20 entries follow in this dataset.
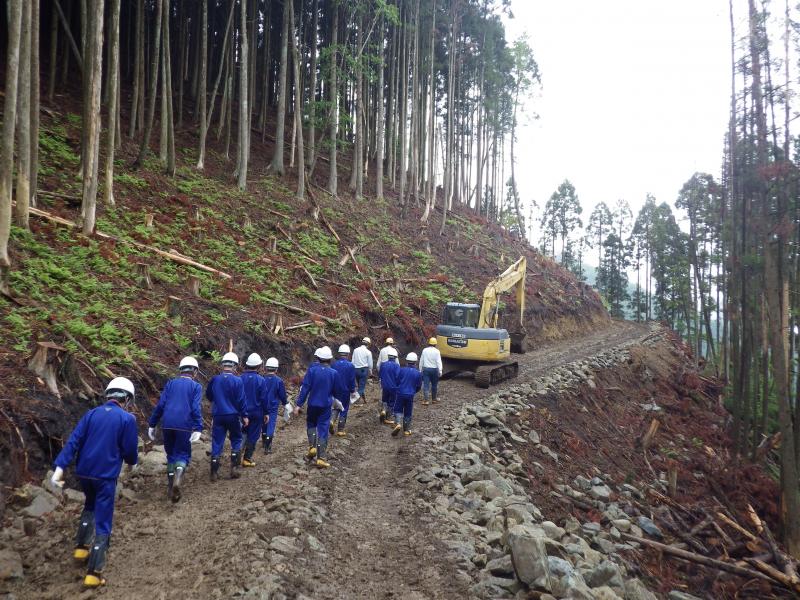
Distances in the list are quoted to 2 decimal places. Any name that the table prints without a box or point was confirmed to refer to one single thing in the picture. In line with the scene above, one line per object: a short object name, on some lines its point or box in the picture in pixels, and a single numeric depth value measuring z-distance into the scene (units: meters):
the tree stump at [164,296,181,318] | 11.69
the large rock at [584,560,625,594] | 6.62
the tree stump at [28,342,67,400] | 7.49
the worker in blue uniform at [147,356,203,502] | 7.09
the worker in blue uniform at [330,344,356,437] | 10.58
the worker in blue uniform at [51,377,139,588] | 5.10
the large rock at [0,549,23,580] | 4.96
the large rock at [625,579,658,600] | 6.97
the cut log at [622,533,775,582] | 9.92
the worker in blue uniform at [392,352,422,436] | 10.80
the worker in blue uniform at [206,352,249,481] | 7.91
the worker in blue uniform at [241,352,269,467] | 8.61
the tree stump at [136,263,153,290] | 12.35
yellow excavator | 16.41
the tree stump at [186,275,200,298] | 13.24
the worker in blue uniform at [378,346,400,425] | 11.16
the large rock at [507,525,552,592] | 5.62
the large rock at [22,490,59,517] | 6.04
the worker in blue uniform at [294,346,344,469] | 8.78
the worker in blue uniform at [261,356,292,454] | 9.15
